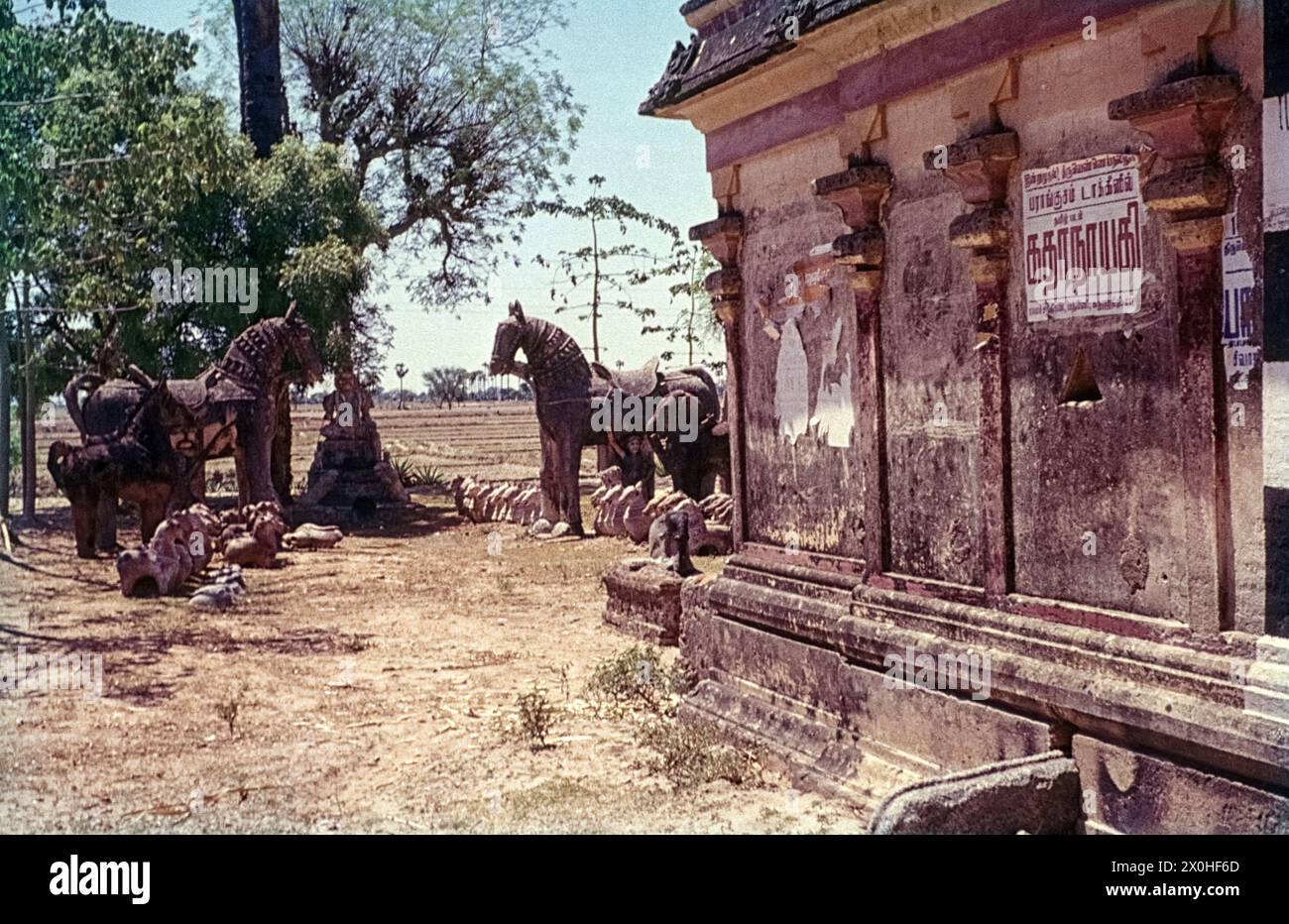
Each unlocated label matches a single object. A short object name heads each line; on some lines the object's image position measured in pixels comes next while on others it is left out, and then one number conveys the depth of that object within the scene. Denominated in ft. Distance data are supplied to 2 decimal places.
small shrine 63.77
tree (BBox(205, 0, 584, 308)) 78.38
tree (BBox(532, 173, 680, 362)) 82.17
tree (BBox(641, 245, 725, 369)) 81.82
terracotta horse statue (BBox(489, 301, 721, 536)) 53.98
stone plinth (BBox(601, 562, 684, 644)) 29.17
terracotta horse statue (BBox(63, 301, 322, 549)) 52.21
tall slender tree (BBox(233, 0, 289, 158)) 65.57
